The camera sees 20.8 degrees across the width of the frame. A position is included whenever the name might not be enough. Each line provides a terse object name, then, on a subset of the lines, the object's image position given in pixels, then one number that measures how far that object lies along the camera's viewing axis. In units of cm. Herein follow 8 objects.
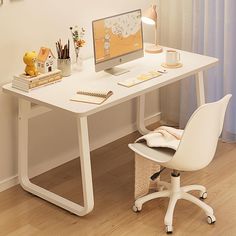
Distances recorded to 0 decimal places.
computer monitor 382
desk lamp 425
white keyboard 375
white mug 404
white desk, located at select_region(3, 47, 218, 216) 347
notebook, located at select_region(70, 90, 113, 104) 350
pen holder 386
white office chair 329
